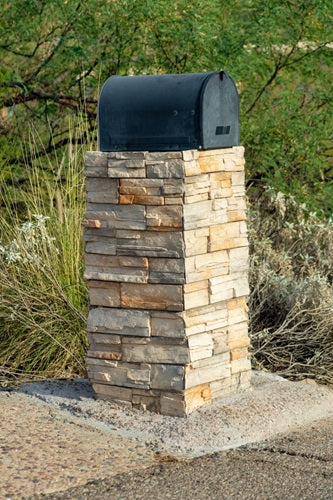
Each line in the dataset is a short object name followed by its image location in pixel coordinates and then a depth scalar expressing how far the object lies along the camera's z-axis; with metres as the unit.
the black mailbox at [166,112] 7.57
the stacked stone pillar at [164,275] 7.53
